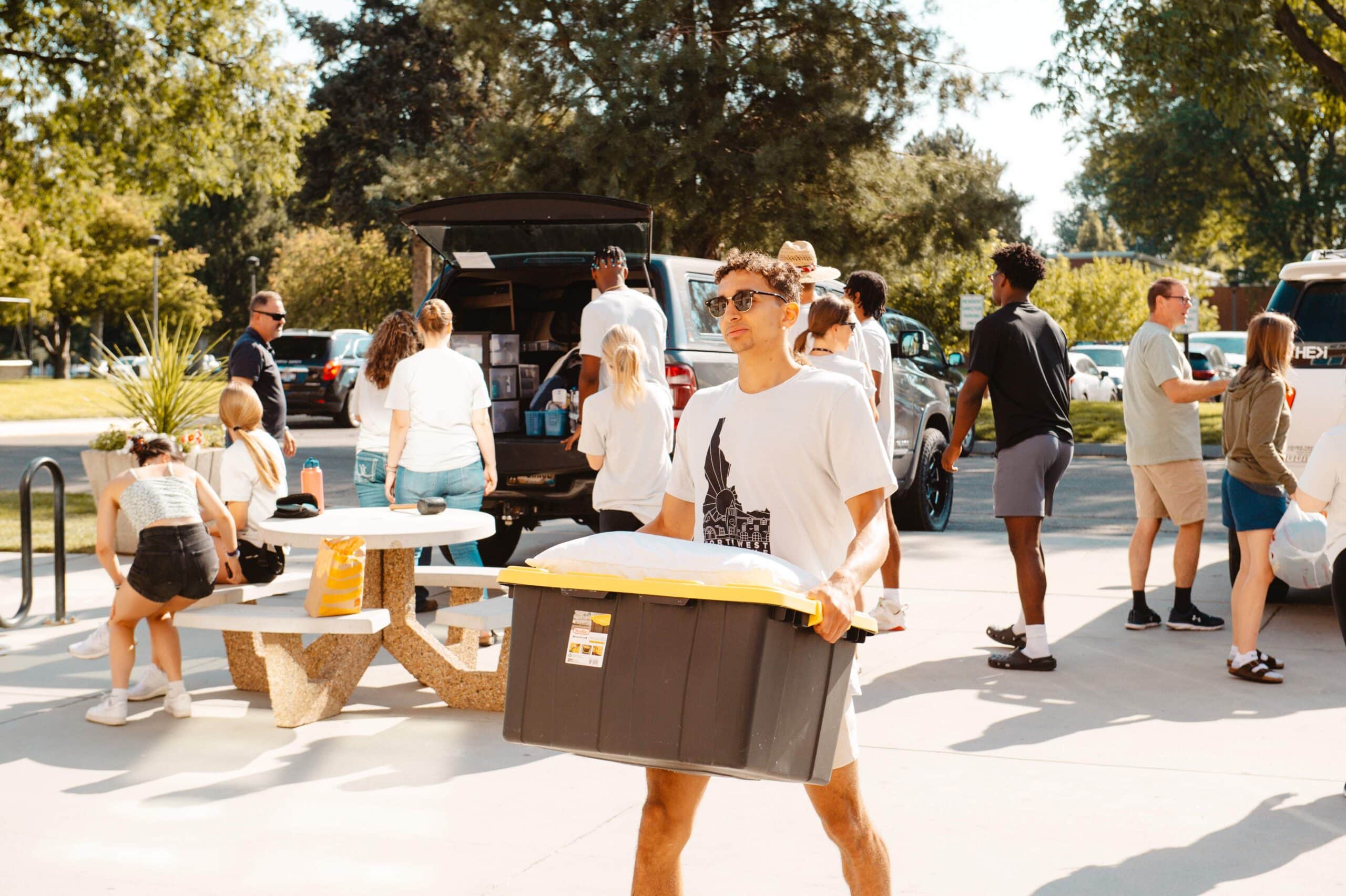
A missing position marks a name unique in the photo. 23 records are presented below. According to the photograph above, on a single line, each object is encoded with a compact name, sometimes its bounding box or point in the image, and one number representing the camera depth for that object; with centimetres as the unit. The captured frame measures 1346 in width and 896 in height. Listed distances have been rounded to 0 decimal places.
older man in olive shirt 730
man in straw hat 685
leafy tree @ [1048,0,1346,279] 1820
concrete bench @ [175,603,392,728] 566
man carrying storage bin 320
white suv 796
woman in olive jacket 640
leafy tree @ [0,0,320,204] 2098
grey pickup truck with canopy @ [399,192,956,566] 844
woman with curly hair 804
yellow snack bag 571
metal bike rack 773
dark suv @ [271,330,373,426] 2542
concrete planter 1035
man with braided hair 749
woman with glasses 664
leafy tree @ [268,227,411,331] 5128
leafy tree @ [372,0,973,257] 2261
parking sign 2312
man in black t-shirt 672
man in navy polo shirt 836
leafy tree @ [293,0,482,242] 3659
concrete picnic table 586
